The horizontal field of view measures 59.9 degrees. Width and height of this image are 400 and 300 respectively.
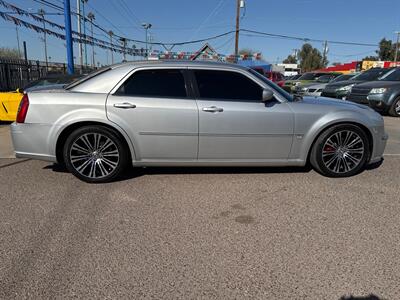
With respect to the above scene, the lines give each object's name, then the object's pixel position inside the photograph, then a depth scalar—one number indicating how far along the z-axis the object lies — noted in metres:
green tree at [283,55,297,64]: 116.68
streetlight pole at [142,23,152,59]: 46.81
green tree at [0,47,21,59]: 69.53
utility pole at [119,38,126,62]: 36.11
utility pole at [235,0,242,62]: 31.81
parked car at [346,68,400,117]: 10.84
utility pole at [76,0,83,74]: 27.30
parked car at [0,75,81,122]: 7.77
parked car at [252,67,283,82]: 21.84
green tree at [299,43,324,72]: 95.20
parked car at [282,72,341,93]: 20.50
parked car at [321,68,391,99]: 12.93
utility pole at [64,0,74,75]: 13.65
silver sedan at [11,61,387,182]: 4.32
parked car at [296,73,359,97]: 15.84
